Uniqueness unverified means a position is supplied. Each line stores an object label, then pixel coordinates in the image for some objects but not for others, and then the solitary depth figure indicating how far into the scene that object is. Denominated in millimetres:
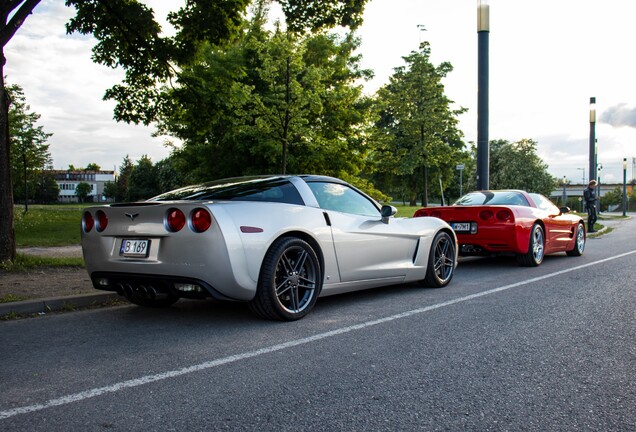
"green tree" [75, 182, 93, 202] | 146625
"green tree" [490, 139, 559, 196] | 71125
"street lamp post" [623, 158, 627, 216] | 42469
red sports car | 9148
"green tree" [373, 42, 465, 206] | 33250
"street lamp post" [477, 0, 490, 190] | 12727
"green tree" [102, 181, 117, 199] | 135375
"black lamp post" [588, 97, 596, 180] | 20844
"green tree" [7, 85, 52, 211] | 35656
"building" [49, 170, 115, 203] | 165250
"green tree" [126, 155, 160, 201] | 95419
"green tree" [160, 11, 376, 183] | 17594
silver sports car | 4660
